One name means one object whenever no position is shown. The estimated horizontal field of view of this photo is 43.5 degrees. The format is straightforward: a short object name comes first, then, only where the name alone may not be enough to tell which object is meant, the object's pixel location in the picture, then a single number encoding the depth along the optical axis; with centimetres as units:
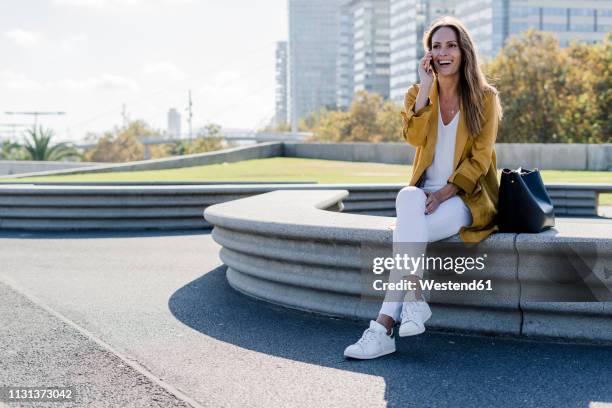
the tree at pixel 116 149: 10362
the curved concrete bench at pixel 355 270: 450
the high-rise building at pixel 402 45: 16512
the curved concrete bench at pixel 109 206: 1080
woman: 445
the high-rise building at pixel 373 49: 19300
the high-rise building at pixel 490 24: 14375
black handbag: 455
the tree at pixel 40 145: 4516
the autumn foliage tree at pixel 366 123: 8200
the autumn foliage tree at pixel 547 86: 4528
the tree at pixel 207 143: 9062
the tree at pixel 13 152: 5150
